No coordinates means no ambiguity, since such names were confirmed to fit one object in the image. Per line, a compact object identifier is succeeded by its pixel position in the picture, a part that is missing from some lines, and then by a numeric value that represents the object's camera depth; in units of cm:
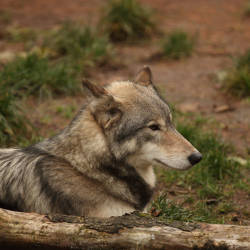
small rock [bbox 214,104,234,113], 1334
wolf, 695
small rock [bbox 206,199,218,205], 937
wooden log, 555
